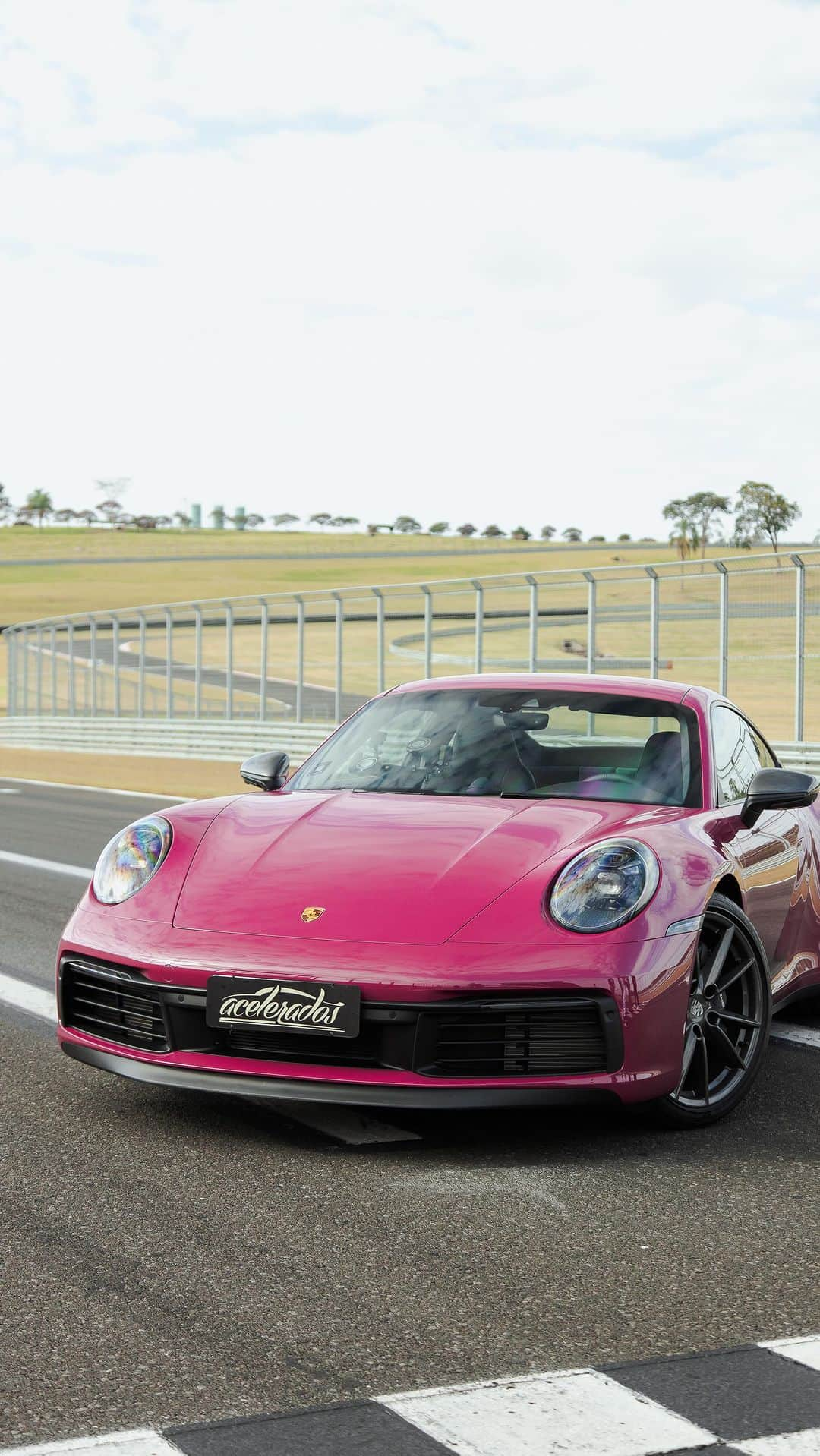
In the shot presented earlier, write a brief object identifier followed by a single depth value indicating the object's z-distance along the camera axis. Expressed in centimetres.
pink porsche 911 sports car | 439
